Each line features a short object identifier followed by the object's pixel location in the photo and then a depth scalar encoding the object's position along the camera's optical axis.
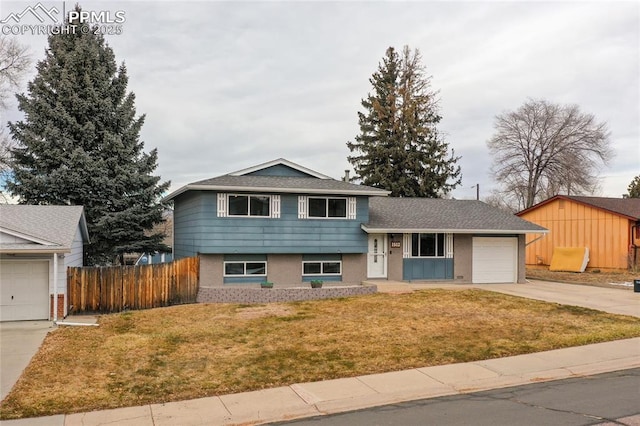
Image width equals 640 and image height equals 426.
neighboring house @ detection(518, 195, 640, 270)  30.06
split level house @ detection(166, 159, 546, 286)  20.27
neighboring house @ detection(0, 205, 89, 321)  14.66
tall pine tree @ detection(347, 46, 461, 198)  39.56
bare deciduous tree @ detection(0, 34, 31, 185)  27.58
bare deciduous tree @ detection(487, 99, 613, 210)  46.00
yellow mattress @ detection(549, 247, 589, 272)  31.30
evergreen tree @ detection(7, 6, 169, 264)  24.05
